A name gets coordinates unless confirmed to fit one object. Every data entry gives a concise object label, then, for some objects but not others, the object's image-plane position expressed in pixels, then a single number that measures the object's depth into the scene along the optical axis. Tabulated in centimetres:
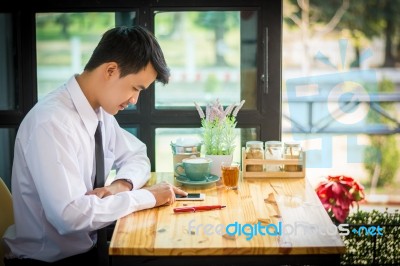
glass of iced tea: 240
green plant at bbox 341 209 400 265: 339
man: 197
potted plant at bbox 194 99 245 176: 261
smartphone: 224
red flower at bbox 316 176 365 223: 329
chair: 234
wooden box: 258
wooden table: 173
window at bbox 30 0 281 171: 295
